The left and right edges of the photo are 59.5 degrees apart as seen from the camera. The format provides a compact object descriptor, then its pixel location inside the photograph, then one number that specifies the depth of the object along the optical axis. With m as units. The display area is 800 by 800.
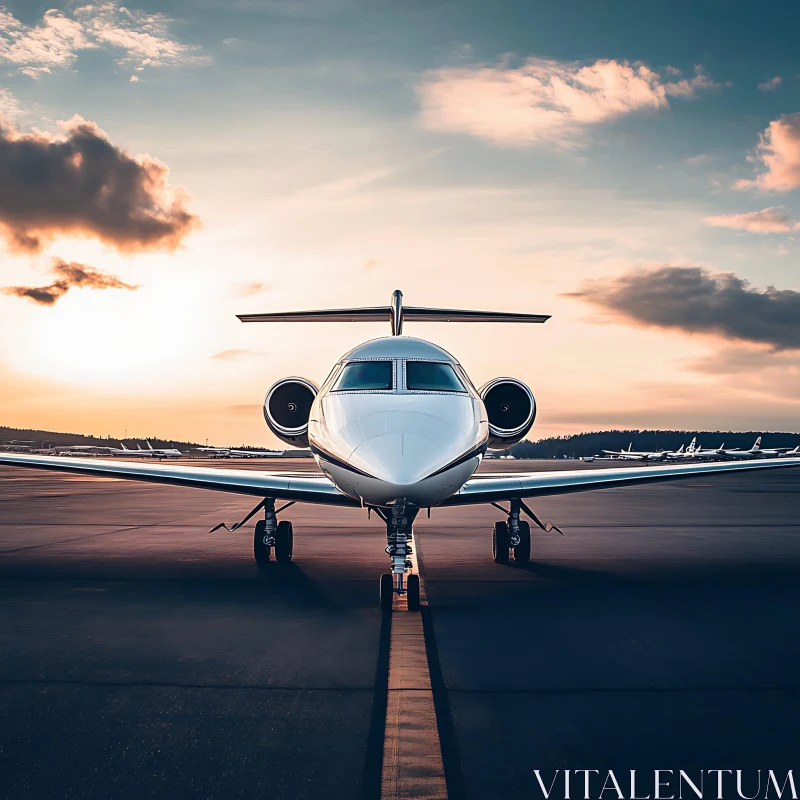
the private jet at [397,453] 6.74
